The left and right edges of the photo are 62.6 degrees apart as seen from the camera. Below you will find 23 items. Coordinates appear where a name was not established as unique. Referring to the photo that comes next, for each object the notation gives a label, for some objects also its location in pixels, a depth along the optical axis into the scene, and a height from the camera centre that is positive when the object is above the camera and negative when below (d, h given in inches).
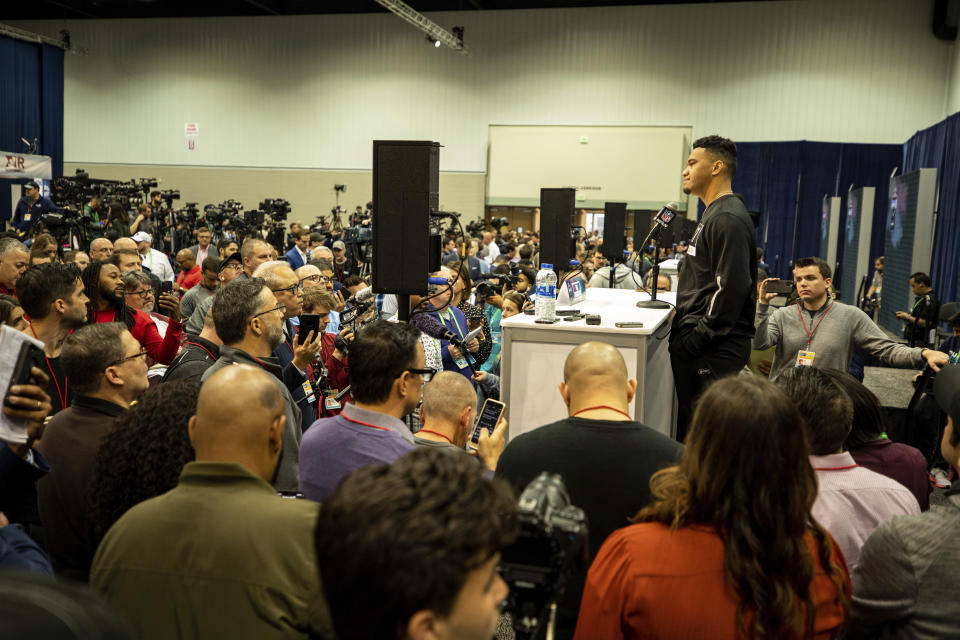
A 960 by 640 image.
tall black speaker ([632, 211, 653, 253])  375.2 +3.1
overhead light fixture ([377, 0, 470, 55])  577.0 +154.2
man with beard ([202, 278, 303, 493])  109.2 -15.1
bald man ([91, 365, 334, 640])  54.6 -24.3
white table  133.4 -22.6
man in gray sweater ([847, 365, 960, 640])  55.9 -24.0
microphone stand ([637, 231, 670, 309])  165.9 -13.3
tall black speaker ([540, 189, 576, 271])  217.6 +1.1
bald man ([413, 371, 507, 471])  93.7 -22.3
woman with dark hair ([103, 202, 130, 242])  342.1 -5.1
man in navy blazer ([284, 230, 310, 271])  304.3 -14.0
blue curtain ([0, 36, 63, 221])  645.9 +90.8
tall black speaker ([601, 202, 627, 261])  299.9 +0.2
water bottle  138.6 -12.3
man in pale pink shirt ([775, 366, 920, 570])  72.5 -22.2
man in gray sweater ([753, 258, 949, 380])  156.3 -17.6
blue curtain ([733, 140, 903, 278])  613.9 +46.9
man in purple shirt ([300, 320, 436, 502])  85.0 -21.8
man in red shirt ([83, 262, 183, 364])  154.8 -19.7
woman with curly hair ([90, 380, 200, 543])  69.8 -22.0
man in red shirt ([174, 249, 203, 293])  262.1 -20.2
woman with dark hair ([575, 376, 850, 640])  53.2 -21.4
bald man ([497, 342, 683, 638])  72.4 -20.8
